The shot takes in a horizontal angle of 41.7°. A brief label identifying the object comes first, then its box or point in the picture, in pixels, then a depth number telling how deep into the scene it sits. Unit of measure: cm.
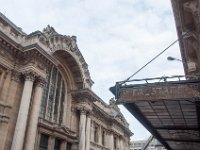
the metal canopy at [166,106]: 618
